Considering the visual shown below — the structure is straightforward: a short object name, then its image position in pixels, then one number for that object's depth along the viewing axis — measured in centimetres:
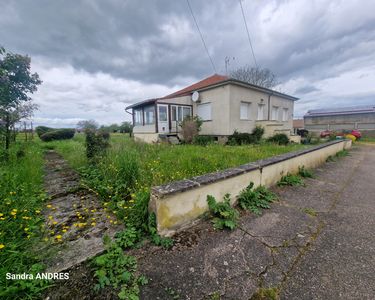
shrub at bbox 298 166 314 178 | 451
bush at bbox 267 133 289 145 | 1027
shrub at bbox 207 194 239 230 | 217
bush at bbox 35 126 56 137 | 1789
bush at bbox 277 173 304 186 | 380
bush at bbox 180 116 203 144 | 973
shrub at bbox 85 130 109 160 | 500
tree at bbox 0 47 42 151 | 571
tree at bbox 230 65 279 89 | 2094
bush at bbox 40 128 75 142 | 1479
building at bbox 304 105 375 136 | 2595
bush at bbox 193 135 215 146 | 898
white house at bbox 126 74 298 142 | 1023
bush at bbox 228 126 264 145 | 963
